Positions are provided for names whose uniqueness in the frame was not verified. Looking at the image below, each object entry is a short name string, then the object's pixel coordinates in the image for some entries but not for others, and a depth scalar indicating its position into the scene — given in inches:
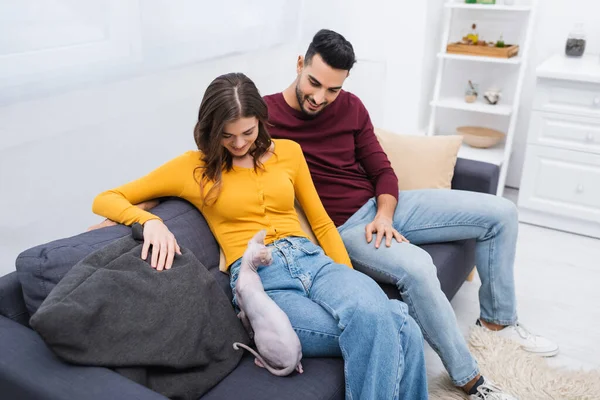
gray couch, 41.1
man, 66.7
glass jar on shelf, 112.0
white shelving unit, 114.4
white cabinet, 103.3
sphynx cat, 49.6
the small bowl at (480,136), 122.6
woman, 51.2
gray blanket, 42.8
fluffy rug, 67.7
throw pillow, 82.0
